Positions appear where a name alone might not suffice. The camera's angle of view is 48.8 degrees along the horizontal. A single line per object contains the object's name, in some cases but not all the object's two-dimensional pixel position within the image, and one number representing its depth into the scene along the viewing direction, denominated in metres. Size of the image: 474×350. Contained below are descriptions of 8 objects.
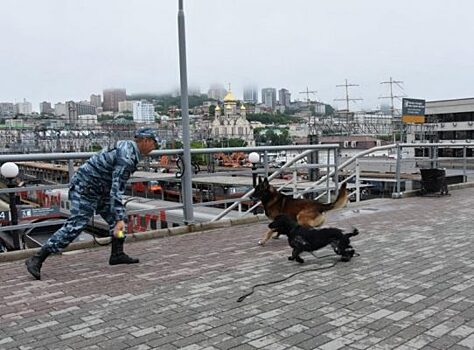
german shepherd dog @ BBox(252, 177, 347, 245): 6.96
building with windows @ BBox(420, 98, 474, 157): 76.62
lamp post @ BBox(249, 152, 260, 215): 9.03
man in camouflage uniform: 5.61
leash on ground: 4.57
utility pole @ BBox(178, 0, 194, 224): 8.02
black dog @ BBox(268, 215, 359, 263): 5.89
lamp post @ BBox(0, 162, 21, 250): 6.31
